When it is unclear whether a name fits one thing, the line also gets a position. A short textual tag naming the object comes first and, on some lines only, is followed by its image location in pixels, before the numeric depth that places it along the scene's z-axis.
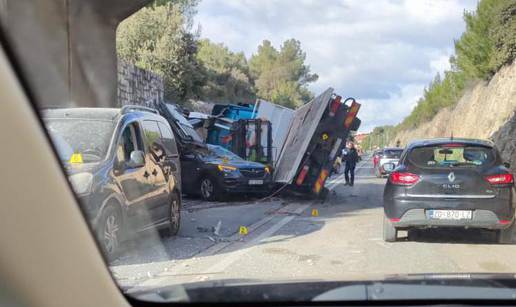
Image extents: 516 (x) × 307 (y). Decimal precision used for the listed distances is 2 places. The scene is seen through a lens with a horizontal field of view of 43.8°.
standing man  22.17
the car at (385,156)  28.65
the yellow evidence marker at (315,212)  13.20
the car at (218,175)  15.49
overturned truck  15.62
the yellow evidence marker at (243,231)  10.21
